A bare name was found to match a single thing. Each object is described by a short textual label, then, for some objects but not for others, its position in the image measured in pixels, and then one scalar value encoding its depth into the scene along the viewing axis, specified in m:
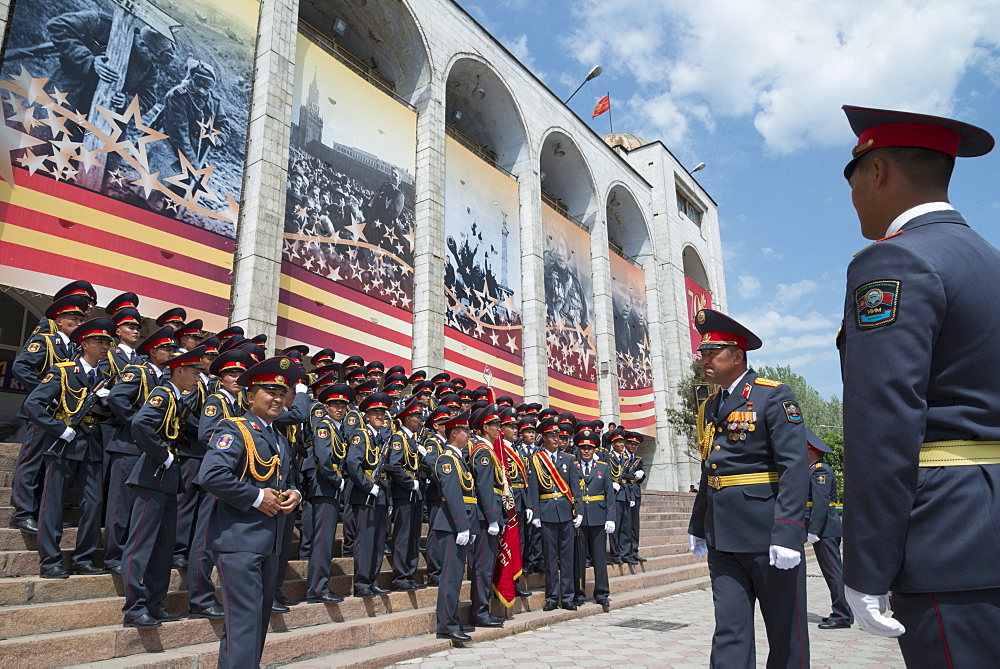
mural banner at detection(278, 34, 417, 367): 12.86
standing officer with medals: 3.16
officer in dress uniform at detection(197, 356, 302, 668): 3.55
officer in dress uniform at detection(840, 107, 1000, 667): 1.59
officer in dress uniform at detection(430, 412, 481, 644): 5.89
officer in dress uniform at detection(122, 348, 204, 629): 4.54
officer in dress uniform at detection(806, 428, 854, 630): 6.73
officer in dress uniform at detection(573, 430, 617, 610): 8.10
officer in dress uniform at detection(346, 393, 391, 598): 6.25
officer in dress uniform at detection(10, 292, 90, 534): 5.34
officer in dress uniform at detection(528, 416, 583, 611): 7.71
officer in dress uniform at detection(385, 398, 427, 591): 6.79
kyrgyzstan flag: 28.72
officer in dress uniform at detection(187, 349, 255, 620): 4.93
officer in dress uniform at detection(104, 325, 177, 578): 5.17
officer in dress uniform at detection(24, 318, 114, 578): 4.93
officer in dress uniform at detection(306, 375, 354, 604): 5.75
